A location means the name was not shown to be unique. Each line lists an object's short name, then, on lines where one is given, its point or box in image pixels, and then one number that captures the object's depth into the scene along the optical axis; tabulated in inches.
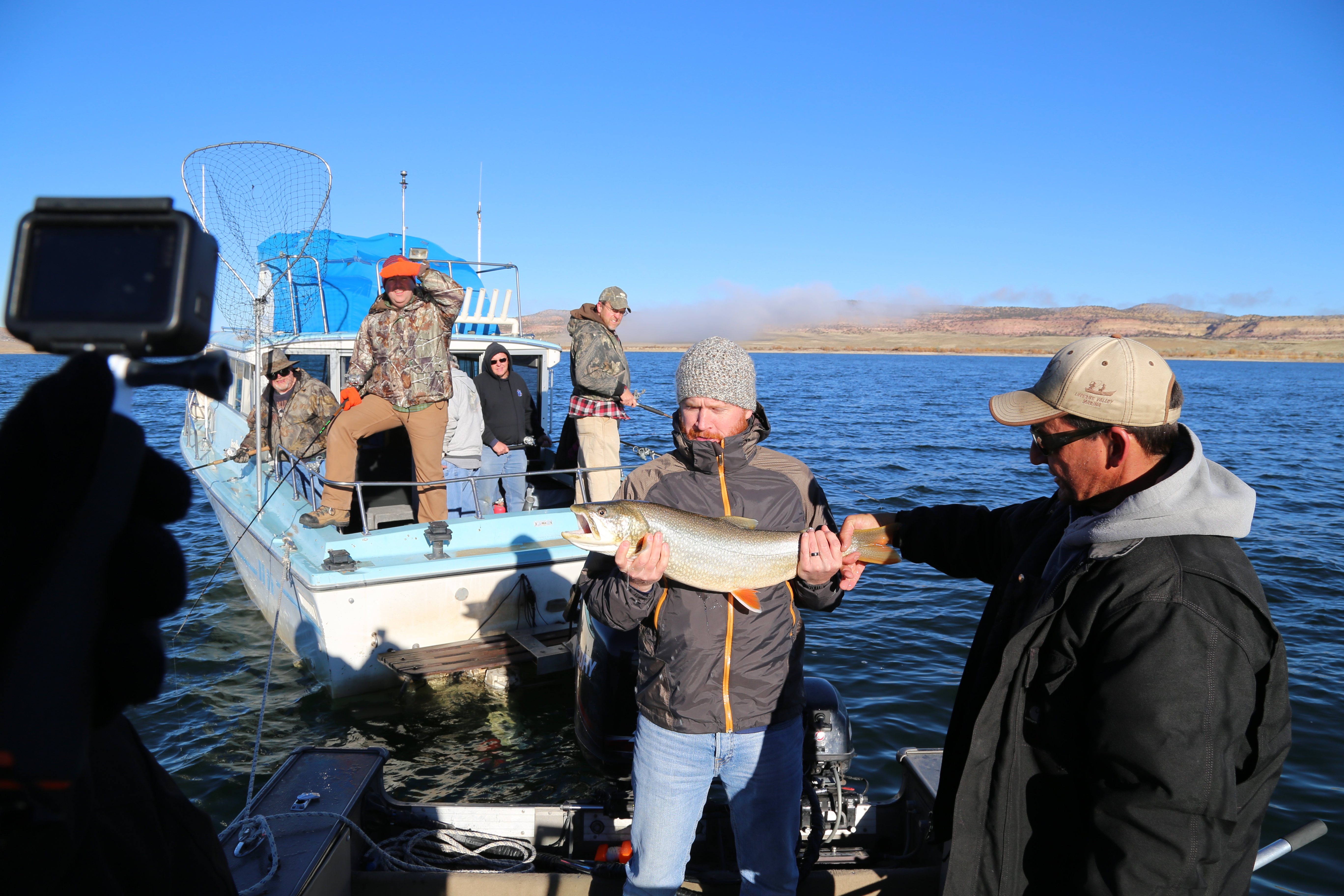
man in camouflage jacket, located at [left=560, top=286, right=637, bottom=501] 317.1
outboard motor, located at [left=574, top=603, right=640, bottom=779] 193.5
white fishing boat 273.0
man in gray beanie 121.6
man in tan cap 77.1
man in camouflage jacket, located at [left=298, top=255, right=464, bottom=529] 285.6
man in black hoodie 362.6
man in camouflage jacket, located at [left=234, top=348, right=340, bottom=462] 339.0
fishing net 296.5
